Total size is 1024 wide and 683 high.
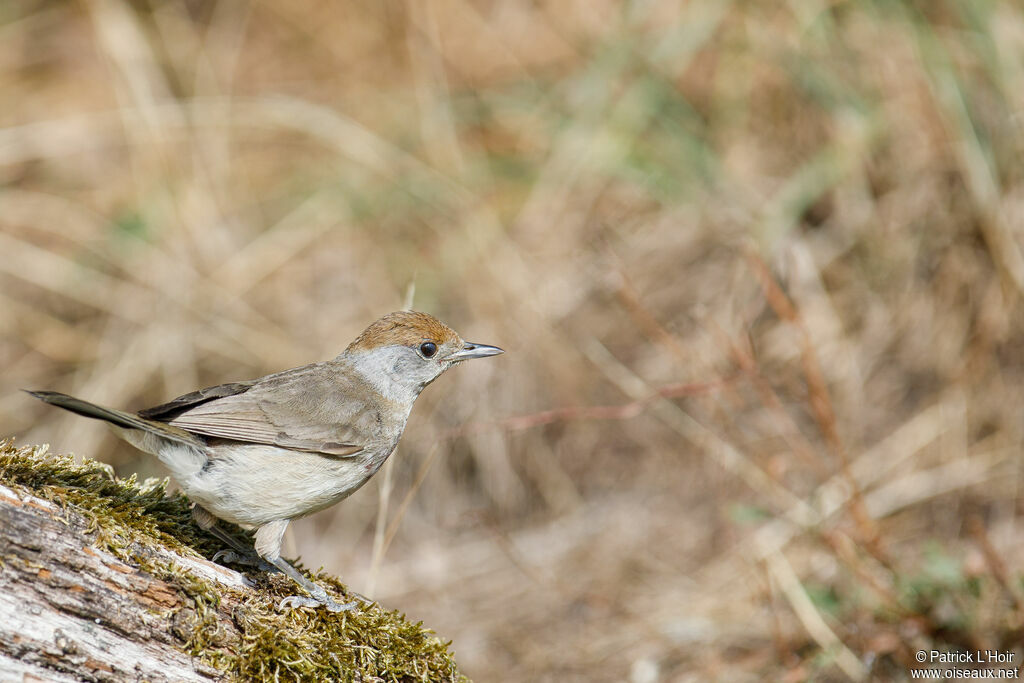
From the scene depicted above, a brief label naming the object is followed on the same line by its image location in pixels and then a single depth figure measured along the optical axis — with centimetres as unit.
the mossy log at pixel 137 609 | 530
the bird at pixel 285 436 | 700
